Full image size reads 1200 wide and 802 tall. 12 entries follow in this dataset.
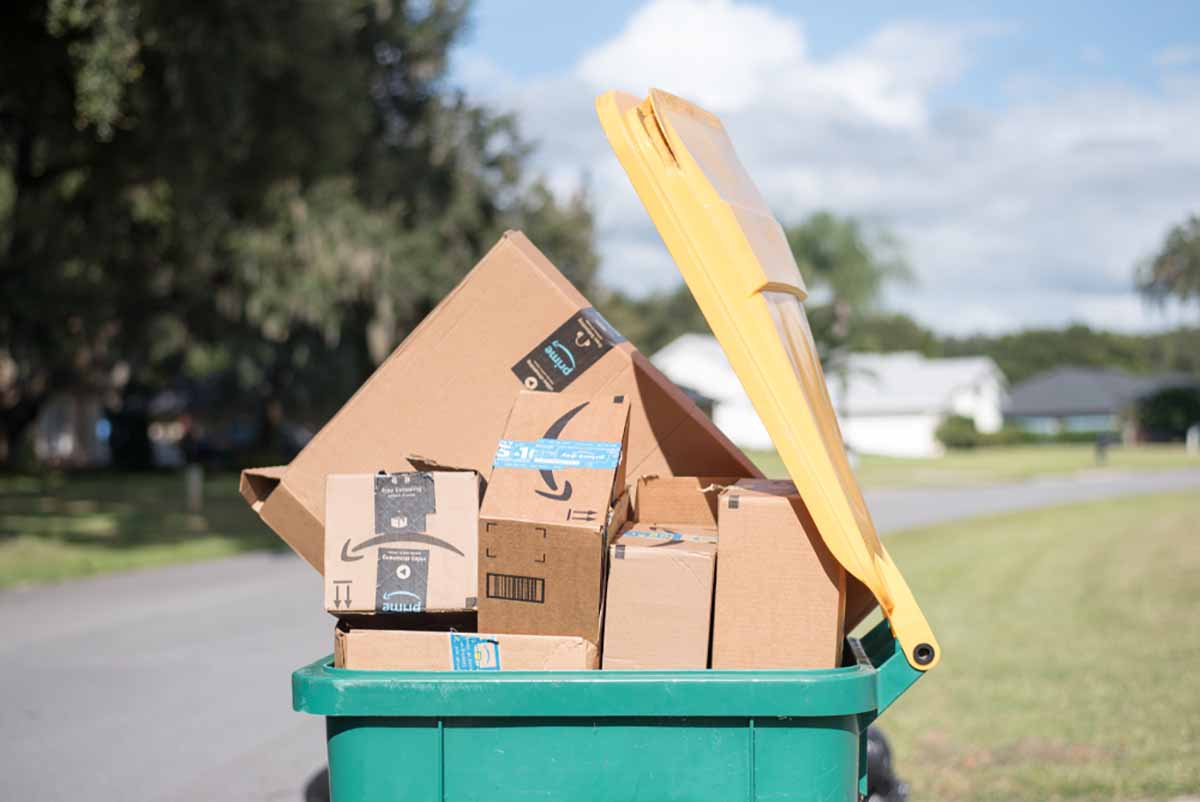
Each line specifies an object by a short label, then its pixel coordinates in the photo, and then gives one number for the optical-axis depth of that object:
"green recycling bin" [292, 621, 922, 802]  2.96
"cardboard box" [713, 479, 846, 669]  3.18
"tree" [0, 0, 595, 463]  14.77
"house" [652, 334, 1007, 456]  56.44
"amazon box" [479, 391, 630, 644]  3.23
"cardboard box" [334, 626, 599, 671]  3.17
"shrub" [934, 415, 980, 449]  63.81
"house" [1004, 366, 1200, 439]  83.38
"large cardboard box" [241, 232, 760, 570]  3.72
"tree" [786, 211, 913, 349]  58.79
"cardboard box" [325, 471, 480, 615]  3.32
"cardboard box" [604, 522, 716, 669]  3.22
